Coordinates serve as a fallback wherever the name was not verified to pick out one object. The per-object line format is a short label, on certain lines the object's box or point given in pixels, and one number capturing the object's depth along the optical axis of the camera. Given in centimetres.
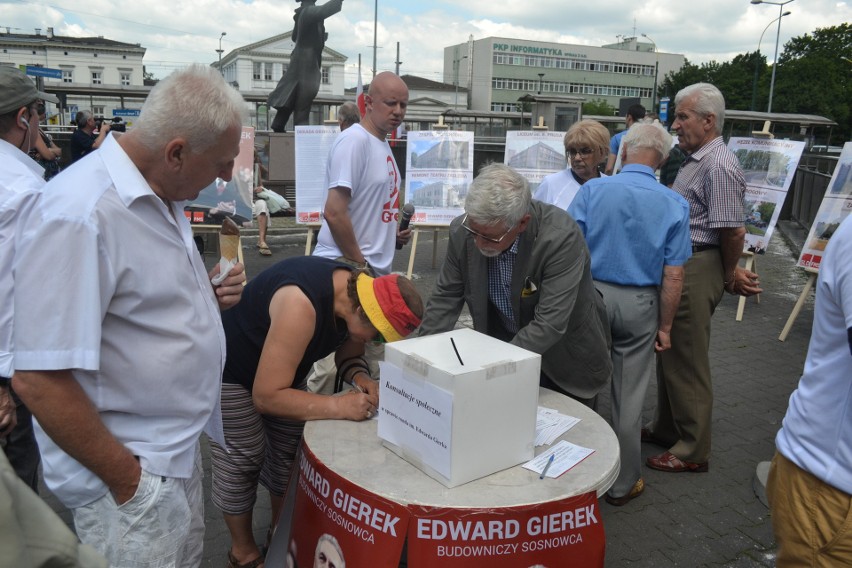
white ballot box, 173
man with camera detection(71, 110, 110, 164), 1059
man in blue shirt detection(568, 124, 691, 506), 310
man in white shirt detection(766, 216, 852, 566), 158
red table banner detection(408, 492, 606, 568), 172
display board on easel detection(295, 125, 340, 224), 798
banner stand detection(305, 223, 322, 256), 779
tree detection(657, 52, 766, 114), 5641
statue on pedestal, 1216
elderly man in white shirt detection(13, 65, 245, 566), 131
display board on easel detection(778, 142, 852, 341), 604
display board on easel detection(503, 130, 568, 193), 796
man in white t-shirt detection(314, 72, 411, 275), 366
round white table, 178
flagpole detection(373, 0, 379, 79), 3828
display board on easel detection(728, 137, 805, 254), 651
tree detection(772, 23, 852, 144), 4738
